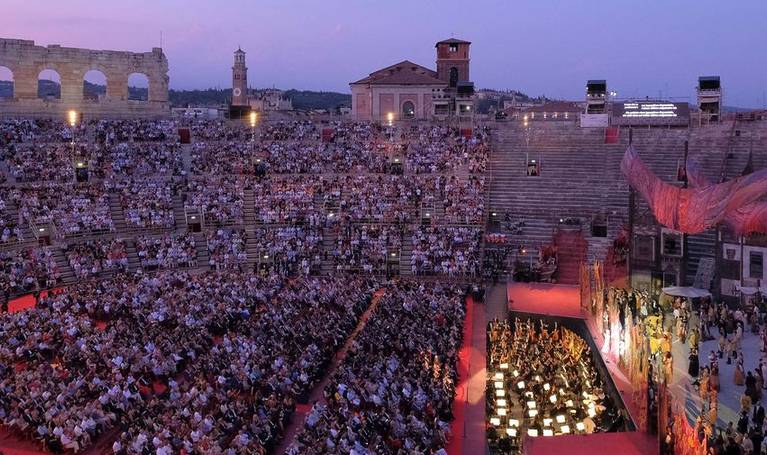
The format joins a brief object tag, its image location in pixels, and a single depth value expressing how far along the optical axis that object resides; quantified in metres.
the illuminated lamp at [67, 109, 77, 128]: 46.28
